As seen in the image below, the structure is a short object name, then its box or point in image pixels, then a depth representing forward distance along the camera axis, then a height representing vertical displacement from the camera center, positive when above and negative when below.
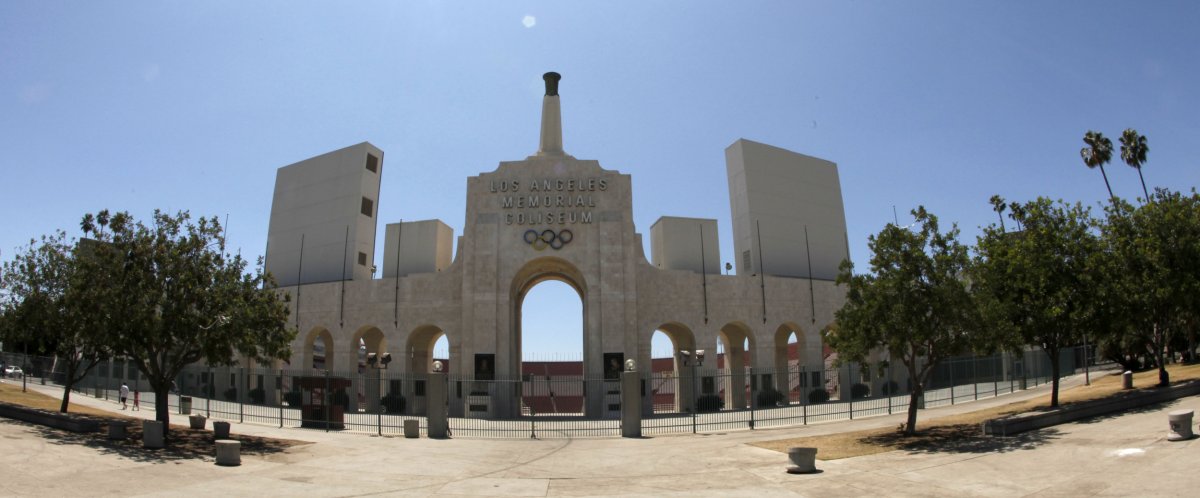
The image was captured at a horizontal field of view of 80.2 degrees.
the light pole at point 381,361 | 42.32 +0.25
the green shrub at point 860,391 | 49.78 -2.31
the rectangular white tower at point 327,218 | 51.53 +10.97
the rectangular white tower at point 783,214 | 50.97 +10.63
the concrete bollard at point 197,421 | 27.44 -2.02
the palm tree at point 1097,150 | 64.56 +18.32
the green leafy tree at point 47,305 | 29.22 +2.80
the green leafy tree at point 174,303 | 23.41 +2.18
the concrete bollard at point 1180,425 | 18.27 -1.85
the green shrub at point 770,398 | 45.47 -2.48
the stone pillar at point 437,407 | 29.45 -1.76
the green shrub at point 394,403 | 44.00 -2.32
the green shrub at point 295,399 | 43.40 -1.96
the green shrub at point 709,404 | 43.88 -2.68
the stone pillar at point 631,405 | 29.70 -1.82
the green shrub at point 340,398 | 33.17 -1.49
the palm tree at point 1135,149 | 60.69 +17.20
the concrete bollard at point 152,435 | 21.91 -2.01
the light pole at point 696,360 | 41.44 +0.01
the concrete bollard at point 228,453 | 20.02 -2.38
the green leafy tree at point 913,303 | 24.33 +1.83
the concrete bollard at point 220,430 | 24.28 -2.09
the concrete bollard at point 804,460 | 19.39 -2.73
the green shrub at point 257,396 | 48.12 -1.94
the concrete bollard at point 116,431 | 22.44 -1.92
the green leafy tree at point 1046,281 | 27.20 +2.84
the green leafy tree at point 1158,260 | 29.06 +3.82
